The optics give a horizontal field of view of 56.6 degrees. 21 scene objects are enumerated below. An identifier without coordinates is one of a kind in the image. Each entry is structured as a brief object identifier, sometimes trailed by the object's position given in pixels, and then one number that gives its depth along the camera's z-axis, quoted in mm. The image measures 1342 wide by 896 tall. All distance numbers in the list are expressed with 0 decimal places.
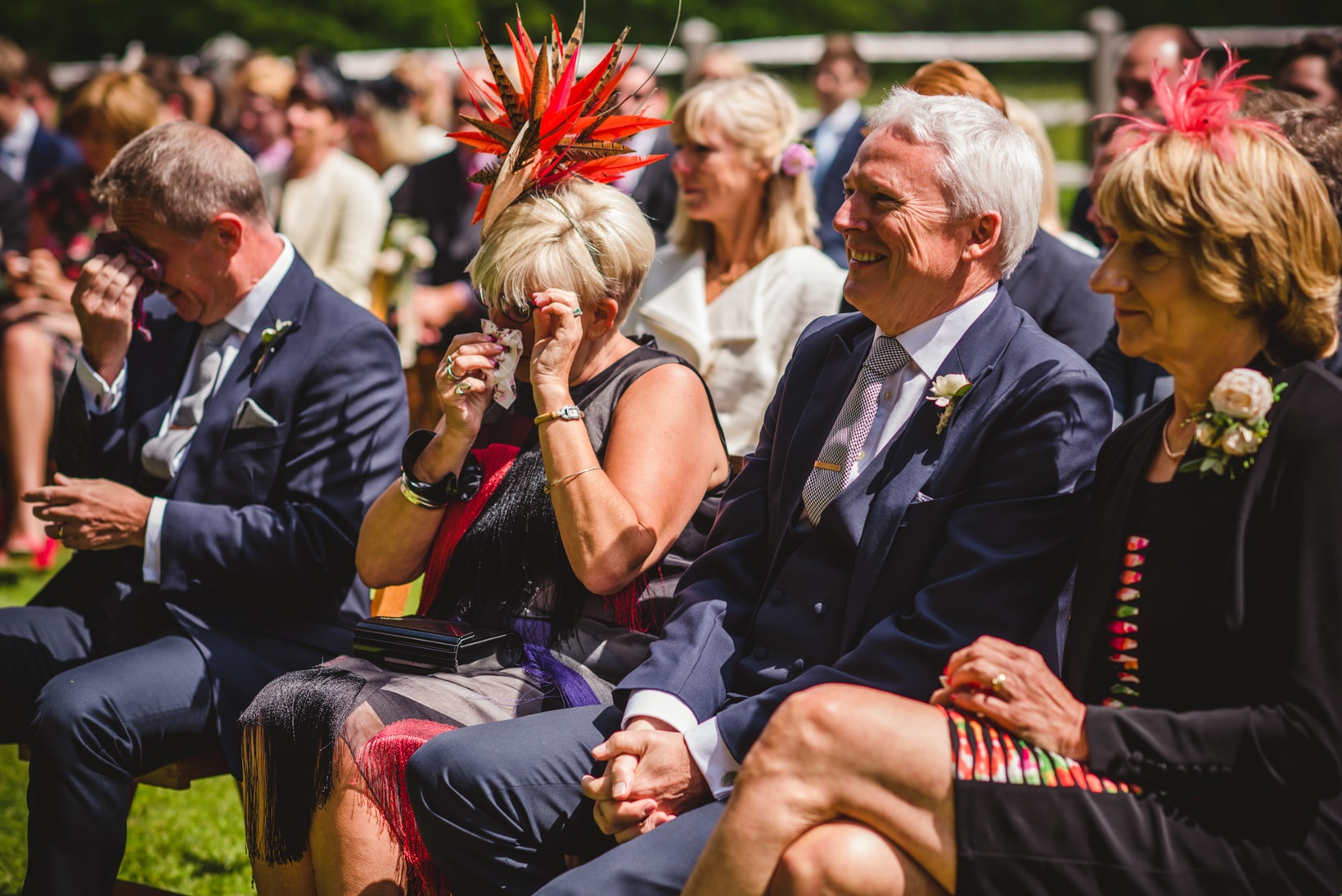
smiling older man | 2293
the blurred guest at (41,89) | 10930
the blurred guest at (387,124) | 8750
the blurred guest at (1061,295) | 3588
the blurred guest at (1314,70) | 5324
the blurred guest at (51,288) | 6180
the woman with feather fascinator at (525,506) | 2604
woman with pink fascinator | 1886
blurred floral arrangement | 6609
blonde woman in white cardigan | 4367
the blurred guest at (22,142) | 9234
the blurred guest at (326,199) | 6754
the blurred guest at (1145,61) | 5621
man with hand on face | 3082
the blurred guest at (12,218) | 7098
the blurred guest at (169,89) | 7905
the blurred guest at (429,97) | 9234
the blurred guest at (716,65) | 8691
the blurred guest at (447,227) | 6281
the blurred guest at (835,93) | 8188
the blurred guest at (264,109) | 8609
